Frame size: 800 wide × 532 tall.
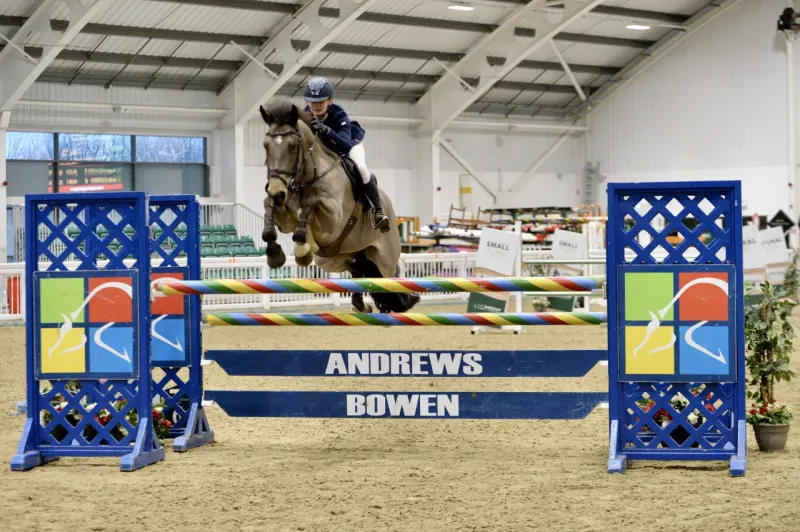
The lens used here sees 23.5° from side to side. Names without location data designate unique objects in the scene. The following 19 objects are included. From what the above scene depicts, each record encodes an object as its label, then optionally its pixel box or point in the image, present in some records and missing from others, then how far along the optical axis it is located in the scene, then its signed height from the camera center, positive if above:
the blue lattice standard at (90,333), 9.86 -0.44
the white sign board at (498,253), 22.16 -0.12
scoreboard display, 41.46 +1.53
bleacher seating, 37.50 +0.06
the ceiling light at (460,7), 41.23 +5.07
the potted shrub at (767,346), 10.63 -0.59
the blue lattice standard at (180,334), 11.06 -0.50
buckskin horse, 11.23 +0.21
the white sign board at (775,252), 28.51 -0.19
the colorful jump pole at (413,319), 10.04 -0.40
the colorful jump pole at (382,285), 9.63 -0.21
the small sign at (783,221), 42.22 +0.41
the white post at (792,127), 46.77 +2.73
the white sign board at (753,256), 25.34 -0.22
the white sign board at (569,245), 24.73 -0.05
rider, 12.39 +0.77
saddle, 13.11 +0.43
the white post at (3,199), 36.09 +0.96
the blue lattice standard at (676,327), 9.31 -0.42
